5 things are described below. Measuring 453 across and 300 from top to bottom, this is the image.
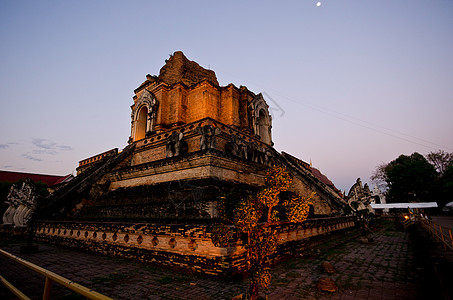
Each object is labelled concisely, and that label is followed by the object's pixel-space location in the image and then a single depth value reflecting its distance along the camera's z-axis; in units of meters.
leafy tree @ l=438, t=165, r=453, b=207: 34.53
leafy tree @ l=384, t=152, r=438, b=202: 38.84
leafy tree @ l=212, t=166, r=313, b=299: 3.90
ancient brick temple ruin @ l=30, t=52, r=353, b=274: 6.61
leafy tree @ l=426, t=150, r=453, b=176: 41.47
